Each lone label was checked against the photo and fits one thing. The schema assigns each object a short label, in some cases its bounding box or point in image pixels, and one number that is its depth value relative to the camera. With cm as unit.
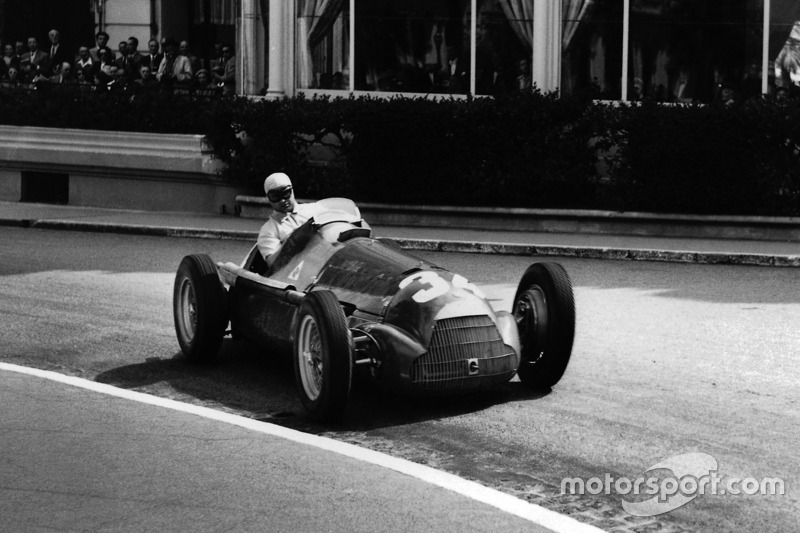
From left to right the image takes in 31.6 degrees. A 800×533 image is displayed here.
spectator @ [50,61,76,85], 2325
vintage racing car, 809
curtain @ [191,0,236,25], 2655
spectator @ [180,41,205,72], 2297
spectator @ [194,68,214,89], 2206
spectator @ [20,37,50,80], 2366
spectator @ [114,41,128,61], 2344
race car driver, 1000
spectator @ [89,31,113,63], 2393
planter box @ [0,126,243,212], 2095
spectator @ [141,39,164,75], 2331
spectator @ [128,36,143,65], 2338
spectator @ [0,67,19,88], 2323
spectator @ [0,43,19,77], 2421
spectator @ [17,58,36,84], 2366
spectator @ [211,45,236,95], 2245
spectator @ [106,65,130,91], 2200
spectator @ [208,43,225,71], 2357
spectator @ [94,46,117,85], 2258
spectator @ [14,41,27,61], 2478
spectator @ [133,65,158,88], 2202
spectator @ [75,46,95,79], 2308
